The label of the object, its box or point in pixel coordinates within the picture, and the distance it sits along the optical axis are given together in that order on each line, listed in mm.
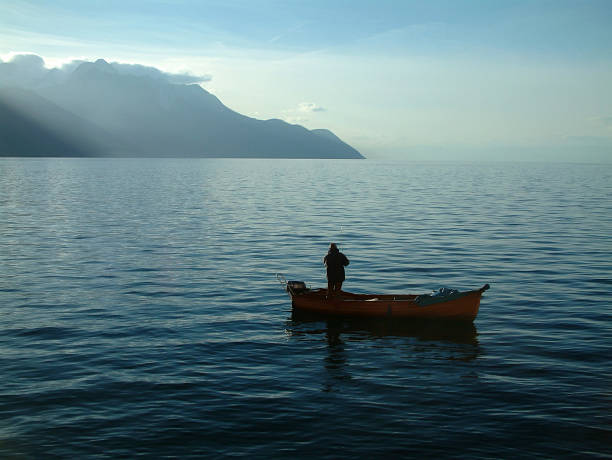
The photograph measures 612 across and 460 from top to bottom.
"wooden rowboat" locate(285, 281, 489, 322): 23625
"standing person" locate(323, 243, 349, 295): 25562
